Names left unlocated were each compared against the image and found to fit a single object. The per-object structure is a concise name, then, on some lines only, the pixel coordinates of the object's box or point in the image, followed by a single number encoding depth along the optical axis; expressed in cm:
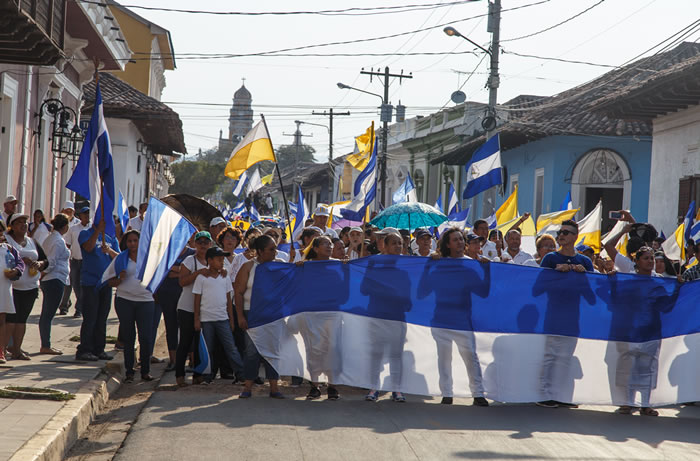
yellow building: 4331
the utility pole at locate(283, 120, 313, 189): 6769
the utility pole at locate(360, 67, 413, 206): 4081
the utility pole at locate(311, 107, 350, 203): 5650
